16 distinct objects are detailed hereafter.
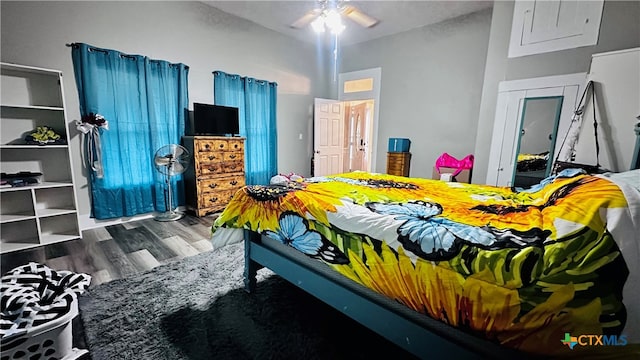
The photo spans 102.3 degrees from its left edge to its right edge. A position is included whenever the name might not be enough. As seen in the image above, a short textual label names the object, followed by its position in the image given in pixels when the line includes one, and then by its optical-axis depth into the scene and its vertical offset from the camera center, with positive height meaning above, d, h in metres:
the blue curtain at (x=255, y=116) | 3.93 +0.37
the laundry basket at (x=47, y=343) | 1.11 -0.94
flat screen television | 3.52 +0.24
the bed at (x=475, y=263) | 0.74 -0.44
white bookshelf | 2.41 -0.30
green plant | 2.44 -0.02
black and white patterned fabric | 1.19 -0.87
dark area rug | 1.36 -1.11
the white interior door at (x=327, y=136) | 5.10 +0.07
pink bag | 3.73 -0.29
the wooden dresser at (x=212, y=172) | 3.39 -0.48
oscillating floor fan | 3.23 -0.35
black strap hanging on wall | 2.41 +0.08
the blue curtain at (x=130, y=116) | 2.82 +0.23
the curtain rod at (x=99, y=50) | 2.69 +0.91
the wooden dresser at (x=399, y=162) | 4.40 -0.36
